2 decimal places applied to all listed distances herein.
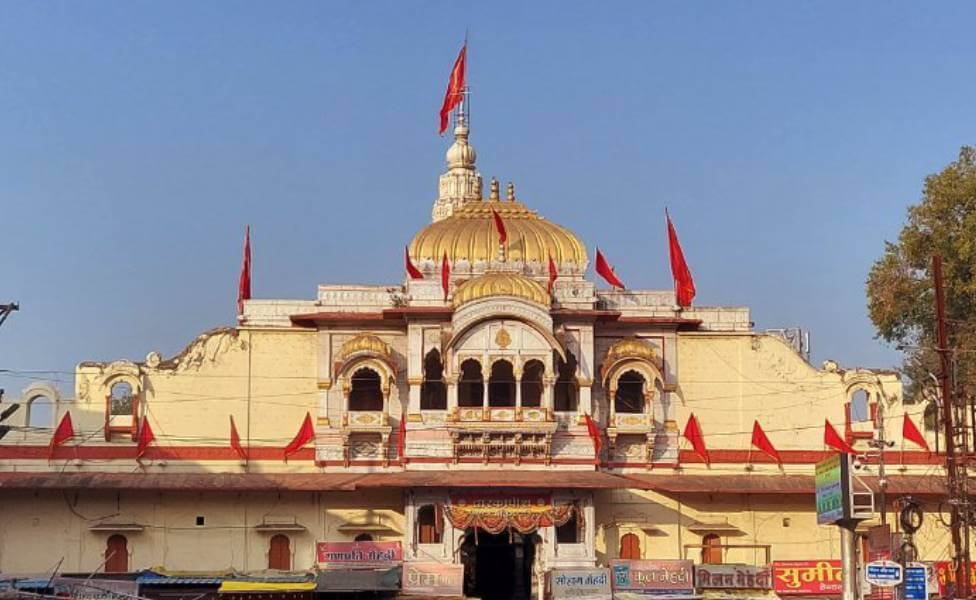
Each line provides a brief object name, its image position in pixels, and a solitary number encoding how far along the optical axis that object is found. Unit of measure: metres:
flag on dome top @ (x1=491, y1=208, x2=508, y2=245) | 48.88
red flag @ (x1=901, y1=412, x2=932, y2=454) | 49.91
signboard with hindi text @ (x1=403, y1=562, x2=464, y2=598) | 43.50
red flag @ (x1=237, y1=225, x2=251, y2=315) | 51.11
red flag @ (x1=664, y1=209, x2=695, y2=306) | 50.72
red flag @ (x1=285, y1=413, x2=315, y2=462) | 47.94
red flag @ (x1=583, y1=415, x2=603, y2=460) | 47.44
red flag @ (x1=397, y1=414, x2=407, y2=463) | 47.31
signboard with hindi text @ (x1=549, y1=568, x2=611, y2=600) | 42.94
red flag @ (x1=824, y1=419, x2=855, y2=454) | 49.22
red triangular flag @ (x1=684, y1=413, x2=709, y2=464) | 48.78
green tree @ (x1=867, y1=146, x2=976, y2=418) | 55.19
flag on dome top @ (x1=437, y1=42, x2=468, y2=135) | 55.94
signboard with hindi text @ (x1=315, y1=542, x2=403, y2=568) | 44.12
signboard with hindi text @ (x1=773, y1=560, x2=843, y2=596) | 43.34
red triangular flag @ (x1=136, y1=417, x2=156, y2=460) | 47.83
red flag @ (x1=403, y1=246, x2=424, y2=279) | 48.85
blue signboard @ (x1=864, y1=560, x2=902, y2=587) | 33.75
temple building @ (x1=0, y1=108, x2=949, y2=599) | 46.94
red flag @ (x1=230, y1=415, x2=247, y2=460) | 48.12
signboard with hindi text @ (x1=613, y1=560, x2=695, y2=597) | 43.34
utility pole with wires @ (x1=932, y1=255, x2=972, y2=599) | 42.69
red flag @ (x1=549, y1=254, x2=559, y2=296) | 48.47
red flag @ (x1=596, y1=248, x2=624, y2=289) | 49.78
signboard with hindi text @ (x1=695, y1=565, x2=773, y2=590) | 43.69
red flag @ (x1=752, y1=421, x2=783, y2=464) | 48.97
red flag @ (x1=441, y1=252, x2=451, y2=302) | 48.34
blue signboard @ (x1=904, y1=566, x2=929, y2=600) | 35.25
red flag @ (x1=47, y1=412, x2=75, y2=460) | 47.50
